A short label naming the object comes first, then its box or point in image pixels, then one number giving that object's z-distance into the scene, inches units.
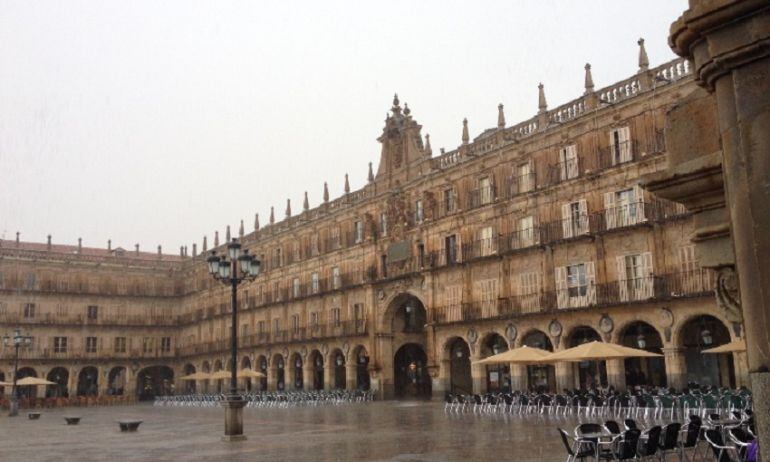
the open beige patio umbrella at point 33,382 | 1867.6
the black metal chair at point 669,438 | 427.5
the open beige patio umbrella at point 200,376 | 1886.3
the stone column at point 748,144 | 166.1
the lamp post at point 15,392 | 1539.1
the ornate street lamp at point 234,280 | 737.6
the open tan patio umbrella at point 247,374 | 1721.6
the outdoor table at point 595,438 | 420.3
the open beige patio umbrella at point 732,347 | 871.0
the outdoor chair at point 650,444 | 413.1
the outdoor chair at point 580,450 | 425.7
